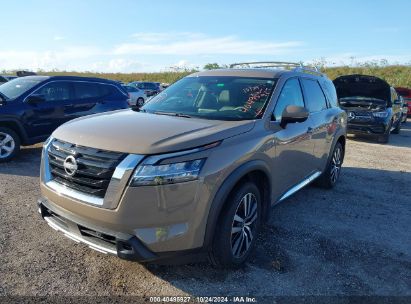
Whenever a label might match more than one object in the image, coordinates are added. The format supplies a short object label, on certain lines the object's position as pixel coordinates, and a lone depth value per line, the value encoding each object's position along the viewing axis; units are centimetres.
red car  1859
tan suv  269
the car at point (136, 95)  2115
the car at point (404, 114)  1492
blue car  721
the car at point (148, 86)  2468
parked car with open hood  1096
